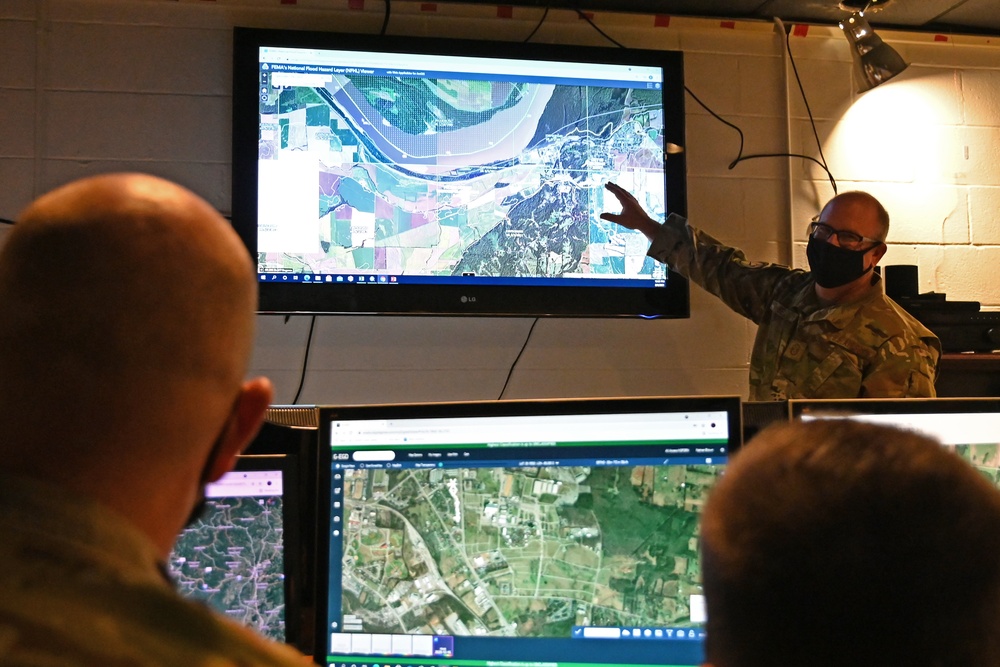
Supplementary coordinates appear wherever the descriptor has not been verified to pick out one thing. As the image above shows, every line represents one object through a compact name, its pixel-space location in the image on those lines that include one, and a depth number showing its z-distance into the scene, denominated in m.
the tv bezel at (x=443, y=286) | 2.77
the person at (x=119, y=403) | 0.46
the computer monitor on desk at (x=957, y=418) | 1.14
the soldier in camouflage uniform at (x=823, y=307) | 2.64
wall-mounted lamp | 3.00
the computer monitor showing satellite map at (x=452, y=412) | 1.05
